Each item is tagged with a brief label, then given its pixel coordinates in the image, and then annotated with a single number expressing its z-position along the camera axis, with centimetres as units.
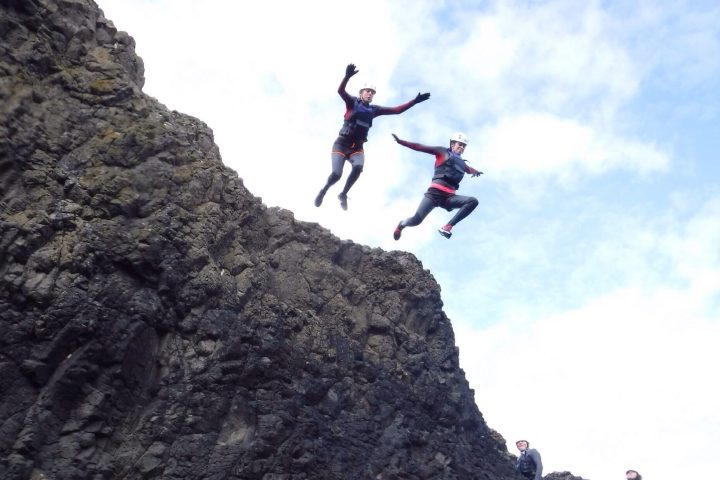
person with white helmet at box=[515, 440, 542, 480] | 2031
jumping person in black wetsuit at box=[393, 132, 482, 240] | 2011
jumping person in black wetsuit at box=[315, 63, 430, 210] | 1961
